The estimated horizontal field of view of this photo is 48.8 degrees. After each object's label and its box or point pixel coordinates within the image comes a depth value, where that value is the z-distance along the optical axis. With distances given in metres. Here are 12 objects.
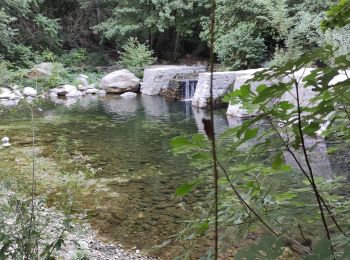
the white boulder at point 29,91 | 12.54
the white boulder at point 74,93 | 14.37
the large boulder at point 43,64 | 14.13
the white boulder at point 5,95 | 11.59
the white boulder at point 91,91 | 14.93
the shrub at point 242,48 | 13.36
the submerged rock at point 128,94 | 14.30
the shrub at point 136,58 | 16.45
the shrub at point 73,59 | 17.83
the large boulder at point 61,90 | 14.38
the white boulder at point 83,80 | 15.51
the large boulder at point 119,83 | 14.81
